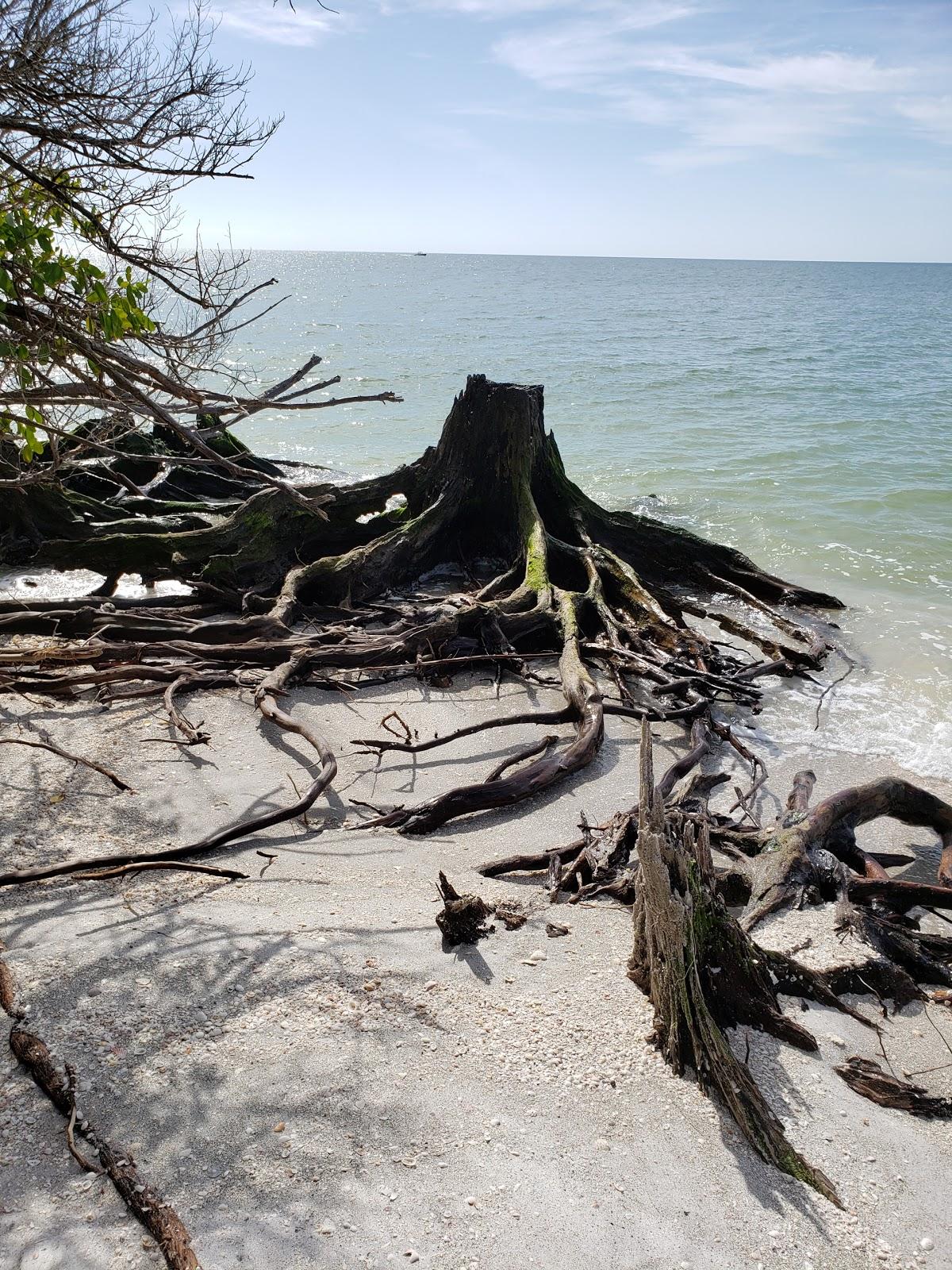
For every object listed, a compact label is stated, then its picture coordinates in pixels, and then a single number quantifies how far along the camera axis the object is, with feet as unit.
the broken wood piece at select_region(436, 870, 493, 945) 11.81
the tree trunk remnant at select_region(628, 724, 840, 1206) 9.53
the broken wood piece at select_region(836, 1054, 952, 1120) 9.85
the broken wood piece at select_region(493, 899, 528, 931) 12.41
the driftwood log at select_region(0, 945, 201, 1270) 6.88
